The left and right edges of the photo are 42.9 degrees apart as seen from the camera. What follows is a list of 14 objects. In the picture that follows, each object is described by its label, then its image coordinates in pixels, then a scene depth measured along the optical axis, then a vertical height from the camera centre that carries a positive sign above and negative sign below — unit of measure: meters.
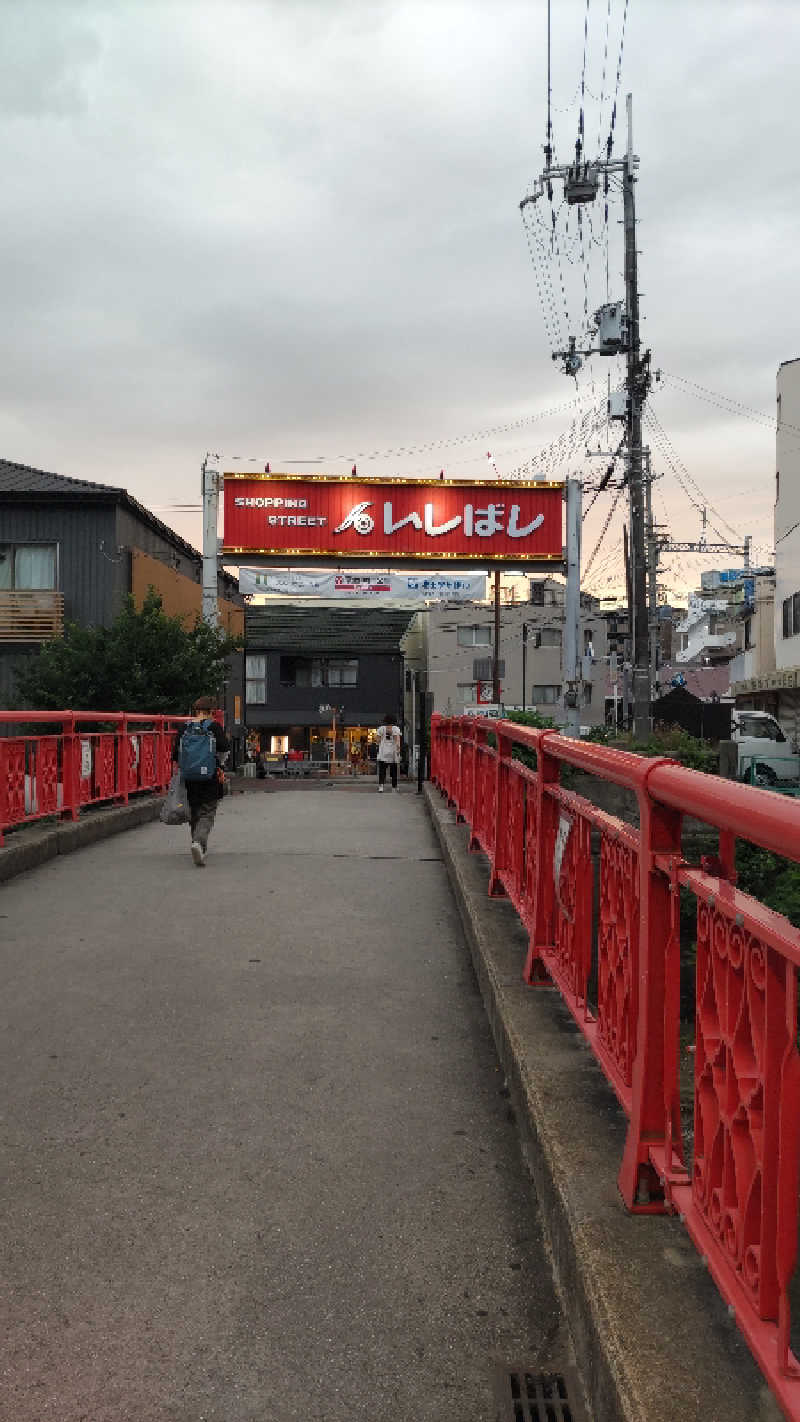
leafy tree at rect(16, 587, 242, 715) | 21.38 +0.88
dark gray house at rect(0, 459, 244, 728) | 27.33 +4.13
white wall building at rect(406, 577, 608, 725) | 60.56 +3.51
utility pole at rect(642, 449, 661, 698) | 37.96 +6.34
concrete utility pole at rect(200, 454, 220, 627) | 26.36 +4.51
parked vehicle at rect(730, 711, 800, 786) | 24.66 -1.03
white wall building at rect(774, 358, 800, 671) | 31.28 +6.13
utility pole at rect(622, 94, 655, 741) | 22.44 +5.19
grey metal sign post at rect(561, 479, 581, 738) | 26.80 +2.71
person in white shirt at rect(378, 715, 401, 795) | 20.25 -0.72
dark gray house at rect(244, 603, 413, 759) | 55.16 +1.26
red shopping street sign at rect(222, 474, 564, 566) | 27.69 +5.26
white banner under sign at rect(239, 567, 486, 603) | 28.41 +3.50
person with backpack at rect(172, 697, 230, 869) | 9.16 -0.54
